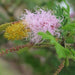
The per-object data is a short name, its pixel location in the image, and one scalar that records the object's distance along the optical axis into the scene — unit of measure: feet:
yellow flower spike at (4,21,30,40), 0.84
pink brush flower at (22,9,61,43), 0.84
